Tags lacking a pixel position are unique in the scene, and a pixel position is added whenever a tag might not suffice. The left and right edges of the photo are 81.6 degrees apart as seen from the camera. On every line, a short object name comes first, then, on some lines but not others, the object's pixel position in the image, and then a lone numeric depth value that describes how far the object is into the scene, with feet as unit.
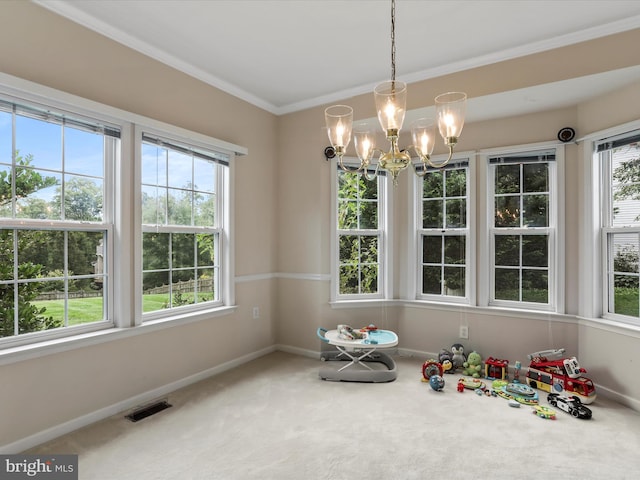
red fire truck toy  9.29
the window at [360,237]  13.42
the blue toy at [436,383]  9.99
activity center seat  10.73
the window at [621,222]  9.52
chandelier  5.95
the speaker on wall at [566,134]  10.68
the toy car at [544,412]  8.54
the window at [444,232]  12.60
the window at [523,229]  11.40
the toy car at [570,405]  8.53
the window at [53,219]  7.25
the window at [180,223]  9.75
